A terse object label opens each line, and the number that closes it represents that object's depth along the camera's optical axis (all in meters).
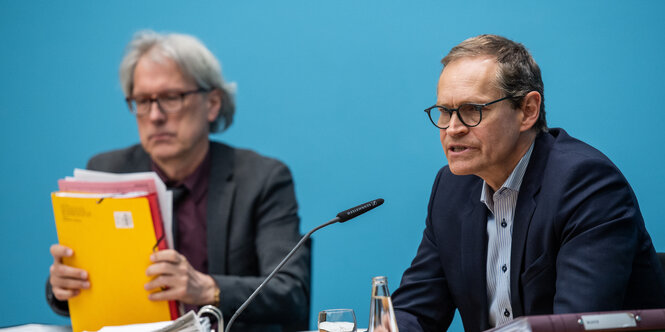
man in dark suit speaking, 4.09
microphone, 4.00
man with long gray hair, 4.69
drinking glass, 3.93
